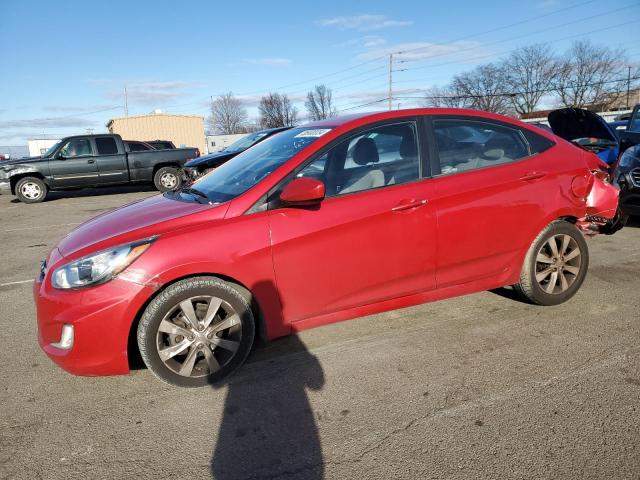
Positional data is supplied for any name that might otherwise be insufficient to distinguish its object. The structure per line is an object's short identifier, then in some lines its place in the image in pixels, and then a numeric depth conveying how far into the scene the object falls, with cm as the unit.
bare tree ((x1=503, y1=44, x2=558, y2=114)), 6078
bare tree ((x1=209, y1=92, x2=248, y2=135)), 9694
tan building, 5025
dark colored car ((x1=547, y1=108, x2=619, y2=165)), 743
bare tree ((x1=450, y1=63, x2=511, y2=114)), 6594
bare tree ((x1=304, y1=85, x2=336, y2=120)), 8931
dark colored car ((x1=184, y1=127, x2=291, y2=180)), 1021
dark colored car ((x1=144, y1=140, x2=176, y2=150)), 1775
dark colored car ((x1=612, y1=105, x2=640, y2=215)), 601
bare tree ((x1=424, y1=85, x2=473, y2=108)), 6236
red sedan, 265
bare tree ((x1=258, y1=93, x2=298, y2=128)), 8912
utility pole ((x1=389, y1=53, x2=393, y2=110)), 5196
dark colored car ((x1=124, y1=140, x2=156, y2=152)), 1510
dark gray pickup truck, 1302
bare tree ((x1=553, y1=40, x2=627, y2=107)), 5638
